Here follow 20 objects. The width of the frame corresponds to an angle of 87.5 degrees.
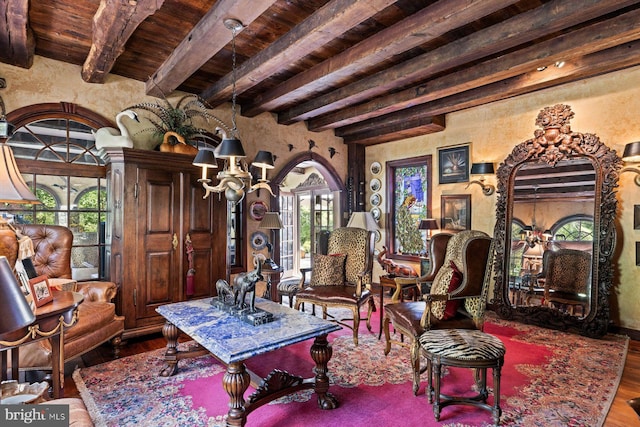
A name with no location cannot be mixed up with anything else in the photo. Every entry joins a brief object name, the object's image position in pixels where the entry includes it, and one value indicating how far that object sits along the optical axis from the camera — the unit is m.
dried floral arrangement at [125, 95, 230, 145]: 4.05
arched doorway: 6.89
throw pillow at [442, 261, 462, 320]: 2.65
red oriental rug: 2.20
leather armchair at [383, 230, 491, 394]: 2.57
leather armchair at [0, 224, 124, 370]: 2.77
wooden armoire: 3.39
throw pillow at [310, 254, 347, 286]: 3.99
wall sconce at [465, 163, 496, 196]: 4.64
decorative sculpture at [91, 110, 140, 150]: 3.54
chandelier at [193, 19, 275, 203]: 2.25
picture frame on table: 1.85
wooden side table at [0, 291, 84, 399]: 1.73
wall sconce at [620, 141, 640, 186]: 3.44
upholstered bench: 2.07
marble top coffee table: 1.92
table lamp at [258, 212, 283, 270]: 4.69
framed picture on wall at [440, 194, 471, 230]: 5.02
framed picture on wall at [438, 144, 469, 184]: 5.05
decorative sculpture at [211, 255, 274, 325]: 2.34
